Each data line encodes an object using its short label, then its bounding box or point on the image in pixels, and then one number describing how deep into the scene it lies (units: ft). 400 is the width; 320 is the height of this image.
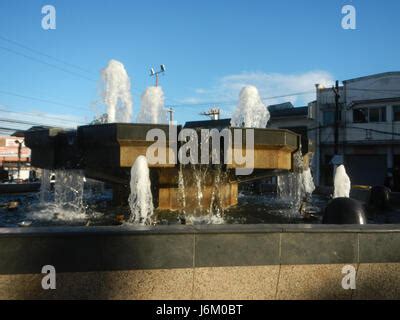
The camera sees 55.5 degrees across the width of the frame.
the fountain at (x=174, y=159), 18.06
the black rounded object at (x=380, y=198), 30.55
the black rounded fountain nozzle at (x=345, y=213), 15.15
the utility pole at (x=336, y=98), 92.94
